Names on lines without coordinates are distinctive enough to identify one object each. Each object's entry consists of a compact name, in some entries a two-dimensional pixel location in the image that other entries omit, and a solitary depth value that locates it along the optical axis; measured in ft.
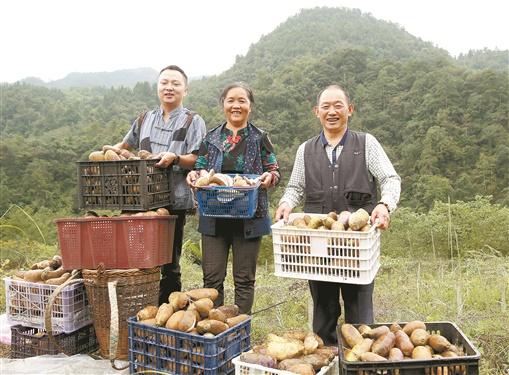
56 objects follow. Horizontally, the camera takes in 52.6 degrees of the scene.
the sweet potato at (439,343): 7.09
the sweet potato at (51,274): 11.19
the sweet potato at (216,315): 8.78
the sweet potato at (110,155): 10.73
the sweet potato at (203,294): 9.46
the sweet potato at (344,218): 8.00
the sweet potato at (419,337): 7.27
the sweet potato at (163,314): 8.71
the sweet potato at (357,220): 7.79
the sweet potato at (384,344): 7.02
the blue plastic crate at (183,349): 8.22
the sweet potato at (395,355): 6.76
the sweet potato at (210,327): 8.39
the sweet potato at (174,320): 8.54
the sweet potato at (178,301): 9.11
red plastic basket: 10.26
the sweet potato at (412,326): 7.72
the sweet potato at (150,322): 8.80
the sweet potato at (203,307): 8.93
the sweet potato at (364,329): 7.74
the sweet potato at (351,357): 6.87
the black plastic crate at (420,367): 6.53
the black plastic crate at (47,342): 10.81
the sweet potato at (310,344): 7.91
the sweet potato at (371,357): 6.68
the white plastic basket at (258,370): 7.39
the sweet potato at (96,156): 10.93
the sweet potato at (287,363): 7.47
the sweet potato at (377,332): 7.59
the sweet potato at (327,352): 7.88
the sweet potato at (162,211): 10.64
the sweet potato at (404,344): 7.10
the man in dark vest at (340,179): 9.09
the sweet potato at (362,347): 7.01
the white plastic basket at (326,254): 7.53
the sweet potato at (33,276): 11.26
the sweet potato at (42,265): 11.82
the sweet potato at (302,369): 7.26
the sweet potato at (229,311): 9.15
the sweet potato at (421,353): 6.82
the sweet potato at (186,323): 8.49
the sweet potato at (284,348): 7.72
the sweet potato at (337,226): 7.84
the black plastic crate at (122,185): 10.30
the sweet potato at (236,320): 8.85
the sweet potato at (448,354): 6.85
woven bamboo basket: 10.26
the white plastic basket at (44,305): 10.61
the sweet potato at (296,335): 8.28
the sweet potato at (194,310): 8.77
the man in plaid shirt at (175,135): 11.50
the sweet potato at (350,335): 7.50
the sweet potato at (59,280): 10.80
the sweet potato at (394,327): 7.78
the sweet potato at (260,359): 7.52
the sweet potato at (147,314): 9.07
